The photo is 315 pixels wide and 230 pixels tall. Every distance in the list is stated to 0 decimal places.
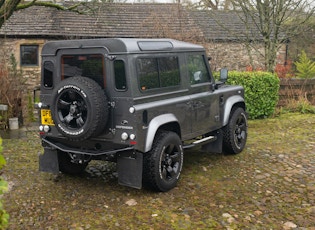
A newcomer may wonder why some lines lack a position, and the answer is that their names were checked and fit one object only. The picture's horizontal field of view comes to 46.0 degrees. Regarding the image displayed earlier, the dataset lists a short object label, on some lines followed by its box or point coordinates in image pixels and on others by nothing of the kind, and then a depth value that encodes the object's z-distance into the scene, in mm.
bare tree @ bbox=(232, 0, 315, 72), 12055
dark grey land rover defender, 4613
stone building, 16250
